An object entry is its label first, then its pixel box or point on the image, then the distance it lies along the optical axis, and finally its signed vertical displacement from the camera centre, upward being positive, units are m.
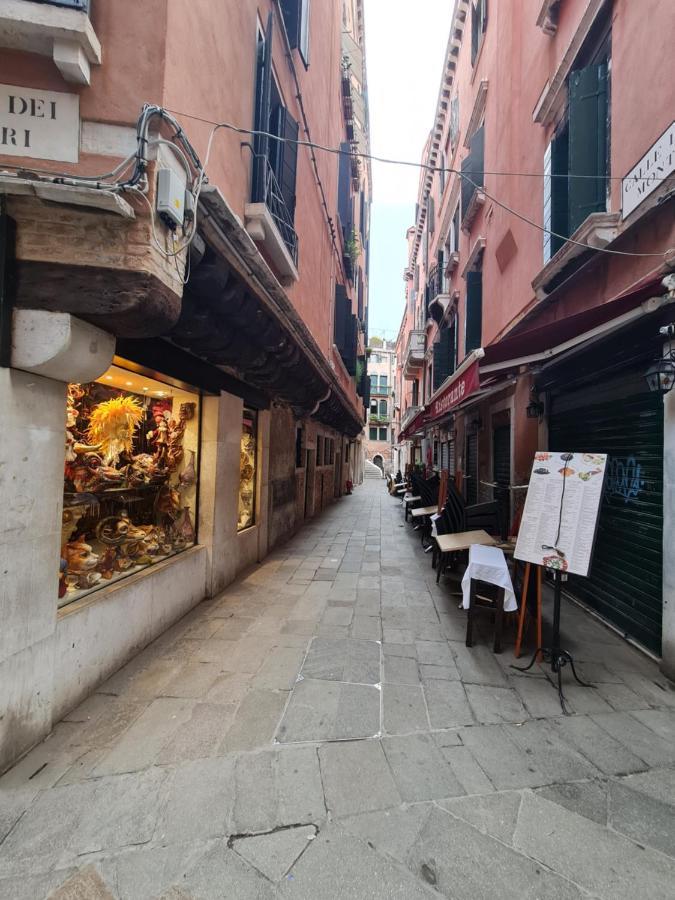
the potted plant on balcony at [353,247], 13.09 +6.95
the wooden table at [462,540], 4.67 -1.03
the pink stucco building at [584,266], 3.46 +2.19
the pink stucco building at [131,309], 2.24 +1.02
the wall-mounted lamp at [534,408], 5.83 +0.73
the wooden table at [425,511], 7.69 -1.09
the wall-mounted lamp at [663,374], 3.15 +0.69
